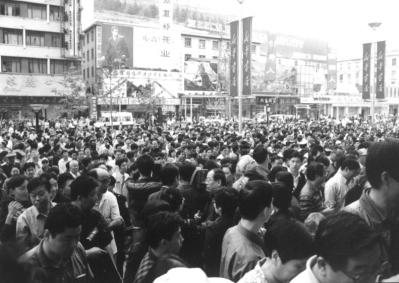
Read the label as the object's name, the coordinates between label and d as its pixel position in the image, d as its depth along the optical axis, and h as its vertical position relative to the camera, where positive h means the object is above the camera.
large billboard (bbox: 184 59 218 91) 58.34 +3.92
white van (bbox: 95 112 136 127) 32.04 -1.07
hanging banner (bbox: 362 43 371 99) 23.19 +2.31
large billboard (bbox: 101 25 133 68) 49.81 +6.80
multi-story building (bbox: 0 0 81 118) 40.50 +4.83
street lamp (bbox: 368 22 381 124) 22.86 +2.57
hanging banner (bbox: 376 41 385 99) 23.11 +2.18
